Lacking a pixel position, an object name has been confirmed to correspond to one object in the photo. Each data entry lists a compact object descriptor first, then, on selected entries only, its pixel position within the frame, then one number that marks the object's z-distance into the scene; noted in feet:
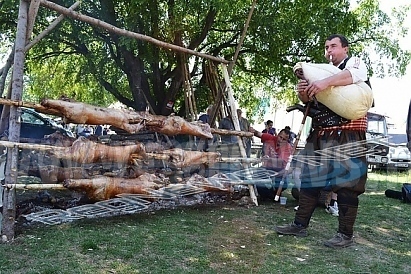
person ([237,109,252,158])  26.46
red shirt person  21.48
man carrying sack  12.50
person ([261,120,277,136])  37.19
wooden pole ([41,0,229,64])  12.70
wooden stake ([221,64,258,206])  19.61
